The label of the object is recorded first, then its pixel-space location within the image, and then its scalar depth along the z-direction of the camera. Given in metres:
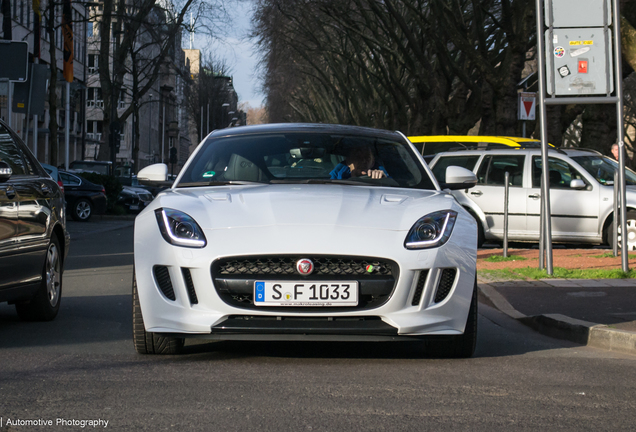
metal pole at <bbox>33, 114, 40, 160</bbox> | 28.47
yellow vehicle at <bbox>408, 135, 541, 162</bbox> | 19.22
